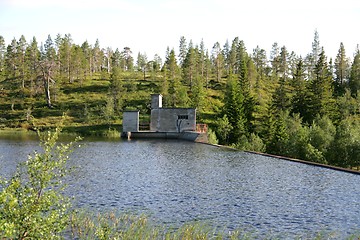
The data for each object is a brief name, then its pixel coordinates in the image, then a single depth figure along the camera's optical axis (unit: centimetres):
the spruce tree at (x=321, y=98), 7400
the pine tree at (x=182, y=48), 12231
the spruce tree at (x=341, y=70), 10891
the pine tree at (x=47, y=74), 9312
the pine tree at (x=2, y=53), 12570
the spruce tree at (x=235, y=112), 6544
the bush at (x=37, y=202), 821
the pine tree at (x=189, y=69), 10544
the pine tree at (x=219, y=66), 11625
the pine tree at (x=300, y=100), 7674
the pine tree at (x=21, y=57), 10576
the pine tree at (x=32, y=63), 10088
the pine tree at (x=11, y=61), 11212
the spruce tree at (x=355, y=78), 10124
